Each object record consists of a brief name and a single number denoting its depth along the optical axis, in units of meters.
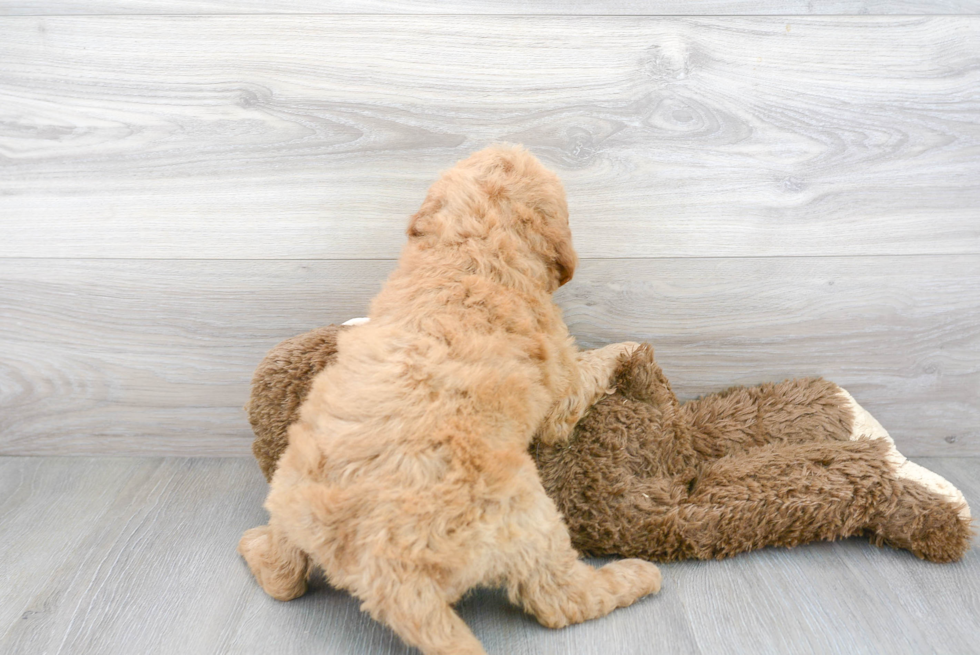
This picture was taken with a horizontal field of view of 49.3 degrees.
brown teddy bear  0.76
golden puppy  0.65
